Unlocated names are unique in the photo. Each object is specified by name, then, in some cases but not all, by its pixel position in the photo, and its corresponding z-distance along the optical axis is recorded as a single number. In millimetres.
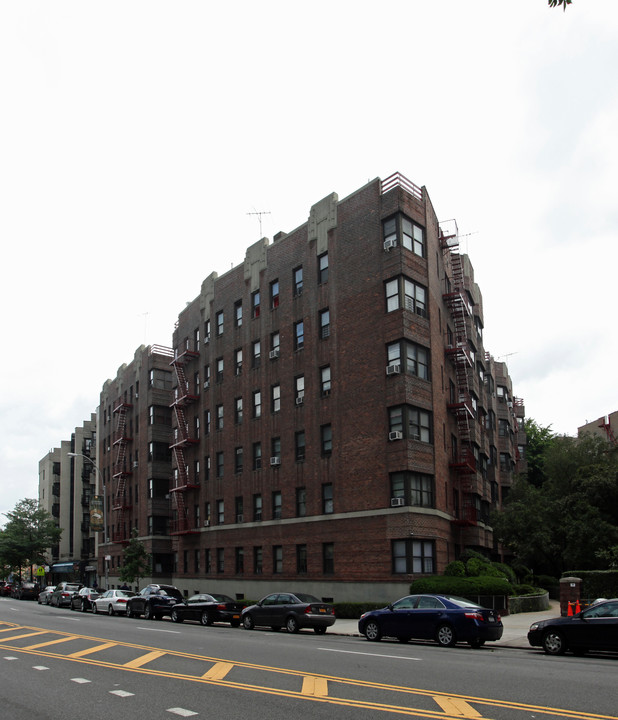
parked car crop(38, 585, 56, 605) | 52600
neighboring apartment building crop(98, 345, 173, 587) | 59531
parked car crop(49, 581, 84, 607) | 46625
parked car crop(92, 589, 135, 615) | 37438
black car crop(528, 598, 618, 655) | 17359
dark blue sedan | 19922
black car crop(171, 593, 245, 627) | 29578
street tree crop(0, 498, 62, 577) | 81500
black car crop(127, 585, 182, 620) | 34031
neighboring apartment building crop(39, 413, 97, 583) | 99438
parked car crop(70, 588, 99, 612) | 41781
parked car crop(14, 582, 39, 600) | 63844
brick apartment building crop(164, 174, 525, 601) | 34656
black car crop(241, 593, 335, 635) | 25422
